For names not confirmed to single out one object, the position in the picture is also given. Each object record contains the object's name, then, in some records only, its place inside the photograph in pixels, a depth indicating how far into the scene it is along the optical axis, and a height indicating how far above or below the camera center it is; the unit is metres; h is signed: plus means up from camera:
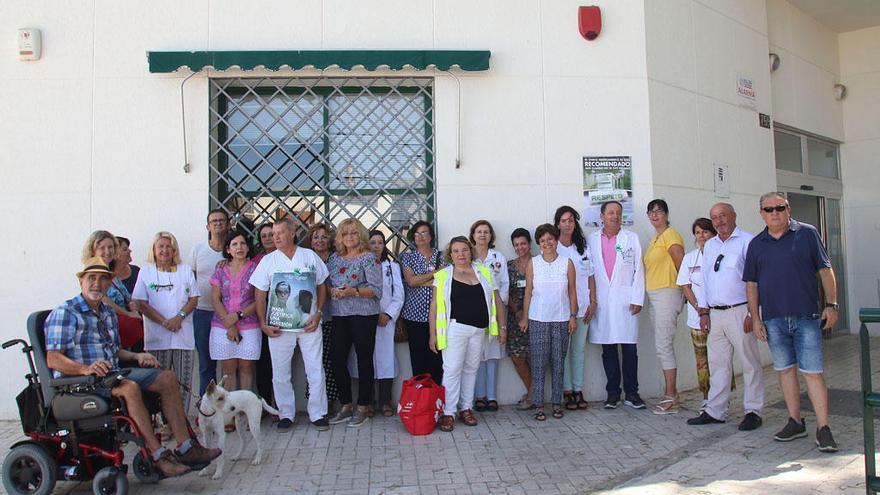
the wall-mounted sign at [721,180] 6.95 +1.06
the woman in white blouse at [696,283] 5.26 -0.08
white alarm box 5.85 +2.31
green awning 5.81 +2.12
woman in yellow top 5.55 -0.14
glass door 9.08 +0.74
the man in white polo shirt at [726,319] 4.97 -0.37
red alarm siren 6.28 +2.57
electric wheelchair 3.69 -0.90
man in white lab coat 5.70 -0.20
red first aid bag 5.02 -1.04
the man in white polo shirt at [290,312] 5.17 -0.24
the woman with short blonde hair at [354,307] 5.36 -0.22
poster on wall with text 6.22 +0.92
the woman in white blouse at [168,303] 5.11 -0.14
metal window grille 6.14 +1.33
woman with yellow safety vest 5.18 -0.34
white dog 4.19 -0.88
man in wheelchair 3.79 -0.46
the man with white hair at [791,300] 4.41 -0.21
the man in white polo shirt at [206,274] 5.41 +0.10
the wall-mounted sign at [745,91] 7.41 +2.18
